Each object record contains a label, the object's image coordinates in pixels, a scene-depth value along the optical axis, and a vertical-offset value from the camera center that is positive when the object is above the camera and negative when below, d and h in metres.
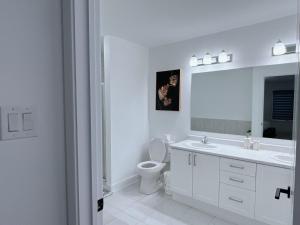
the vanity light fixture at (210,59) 2.71 +0.65
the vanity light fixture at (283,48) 2.25 +0.64
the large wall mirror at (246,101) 2.36 +0.04
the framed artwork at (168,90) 3.24 +0.24
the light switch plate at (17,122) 0.69 -0.07
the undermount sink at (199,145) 2.75 -0.59
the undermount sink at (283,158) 2.16 -0.60
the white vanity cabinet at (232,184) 2.01 -0.94
